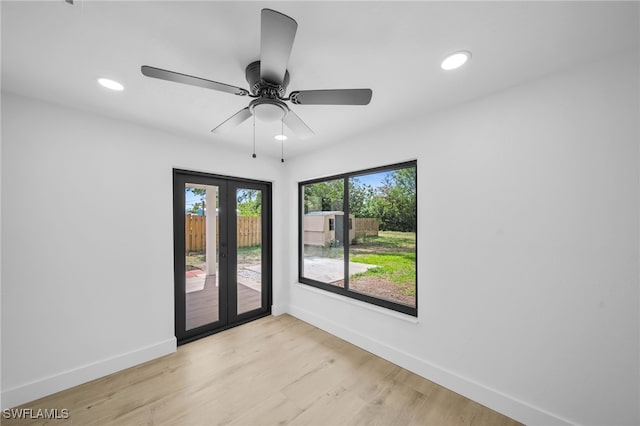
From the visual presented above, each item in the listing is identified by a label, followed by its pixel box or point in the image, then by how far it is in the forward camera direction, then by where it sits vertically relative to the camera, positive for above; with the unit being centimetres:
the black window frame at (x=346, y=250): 260 -53
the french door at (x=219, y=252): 299 -52
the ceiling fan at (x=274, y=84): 104 +73
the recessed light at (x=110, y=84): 178 +97
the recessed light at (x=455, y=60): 151 +97
